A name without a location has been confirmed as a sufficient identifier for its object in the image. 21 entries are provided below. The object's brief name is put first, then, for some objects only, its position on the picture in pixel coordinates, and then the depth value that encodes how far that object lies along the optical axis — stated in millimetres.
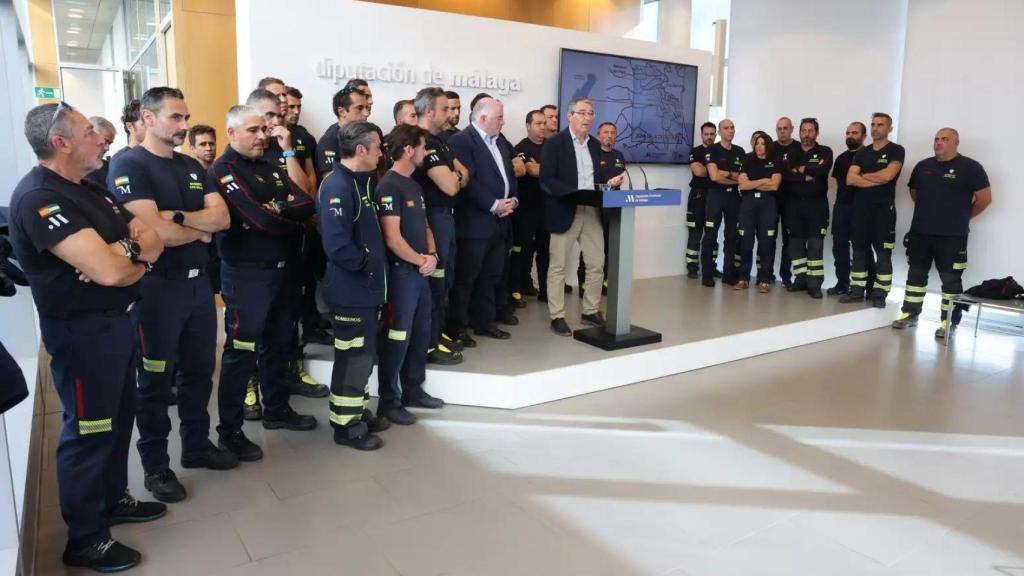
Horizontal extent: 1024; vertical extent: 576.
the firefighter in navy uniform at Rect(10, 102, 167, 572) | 2172
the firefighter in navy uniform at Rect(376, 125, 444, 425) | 3539
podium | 4711
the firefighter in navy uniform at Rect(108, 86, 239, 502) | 2742
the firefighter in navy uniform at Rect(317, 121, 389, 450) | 3264
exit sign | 9461
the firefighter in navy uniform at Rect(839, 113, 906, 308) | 6469
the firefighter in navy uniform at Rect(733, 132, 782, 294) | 7051
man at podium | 4922
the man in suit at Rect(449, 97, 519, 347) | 4629
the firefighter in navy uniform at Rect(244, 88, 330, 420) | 3537
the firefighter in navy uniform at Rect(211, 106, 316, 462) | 3115
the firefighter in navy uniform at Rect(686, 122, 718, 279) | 7508
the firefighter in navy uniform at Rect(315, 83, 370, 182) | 4137
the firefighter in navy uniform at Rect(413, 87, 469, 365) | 4219
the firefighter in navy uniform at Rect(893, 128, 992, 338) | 6133
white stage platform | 4211
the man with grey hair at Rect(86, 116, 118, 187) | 3652
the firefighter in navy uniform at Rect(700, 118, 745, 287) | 7246
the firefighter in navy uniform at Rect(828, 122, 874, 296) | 6938
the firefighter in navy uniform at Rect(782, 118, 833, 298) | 6973
